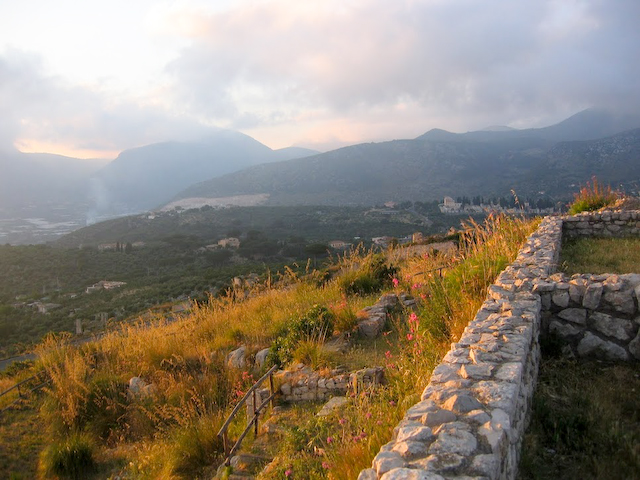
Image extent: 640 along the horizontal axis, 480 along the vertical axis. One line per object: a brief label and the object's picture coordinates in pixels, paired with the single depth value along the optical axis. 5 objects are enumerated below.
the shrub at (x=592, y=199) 13.62
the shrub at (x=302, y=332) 6.11
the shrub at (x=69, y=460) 5.25
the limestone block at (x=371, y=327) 6.42
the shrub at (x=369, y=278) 9.21
